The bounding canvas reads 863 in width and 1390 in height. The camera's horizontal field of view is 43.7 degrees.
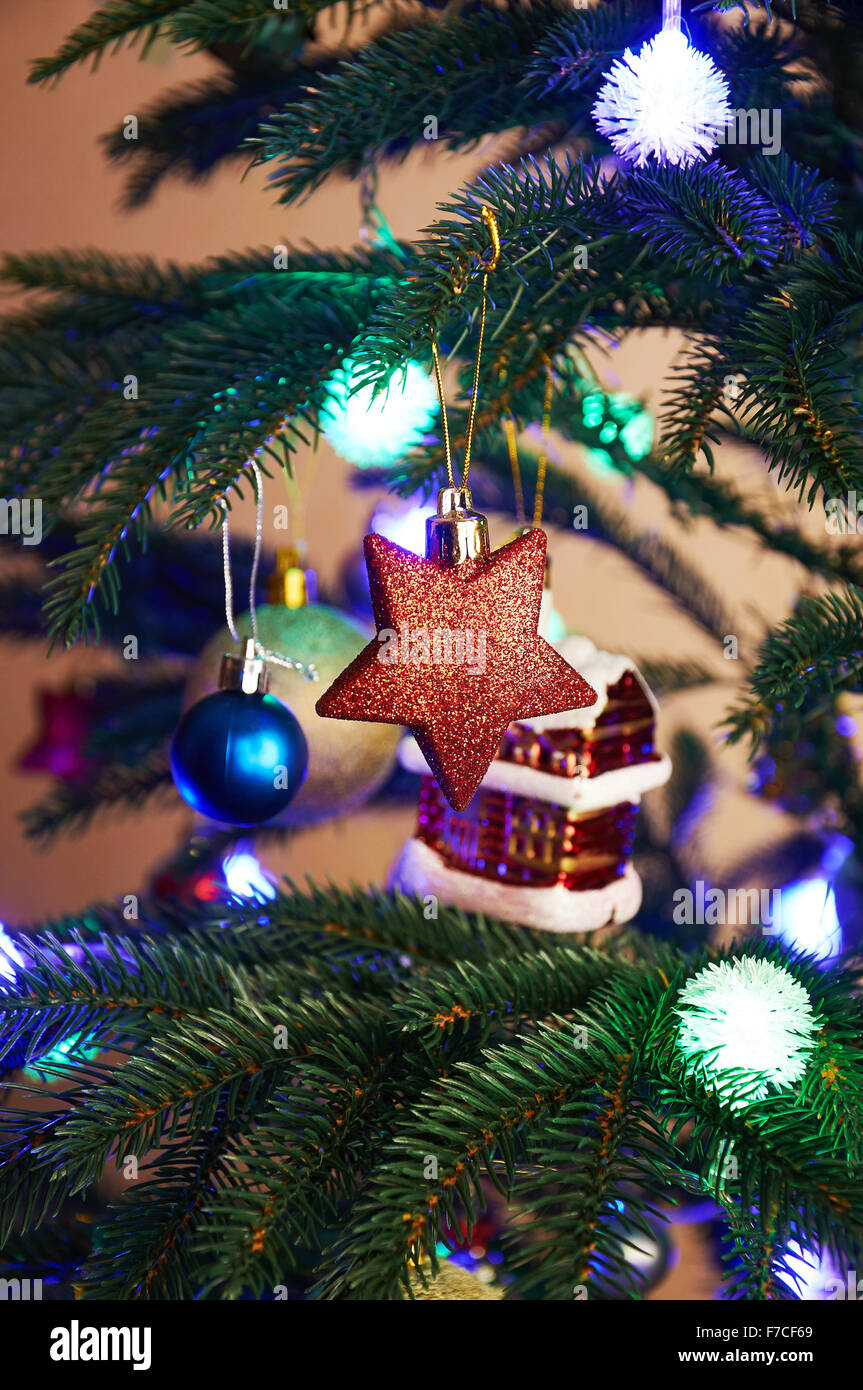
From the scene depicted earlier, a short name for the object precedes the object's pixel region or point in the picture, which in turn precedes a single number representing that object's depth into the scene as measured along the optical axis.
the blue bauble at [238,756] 0.64
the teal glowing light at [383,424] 0.74
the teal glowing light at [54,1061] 0.51
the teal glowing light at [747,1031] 0.46
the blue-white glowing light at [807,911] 0.84
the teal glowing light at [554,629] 0.74
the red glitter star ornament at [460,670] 0.55
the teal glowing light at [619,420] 0.82
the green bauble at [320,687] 0.77
